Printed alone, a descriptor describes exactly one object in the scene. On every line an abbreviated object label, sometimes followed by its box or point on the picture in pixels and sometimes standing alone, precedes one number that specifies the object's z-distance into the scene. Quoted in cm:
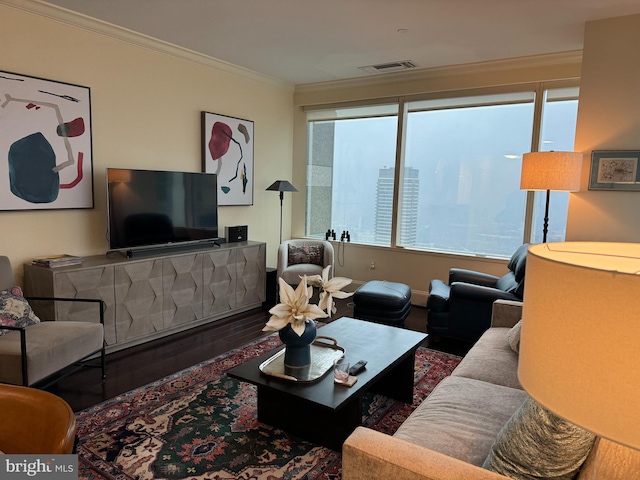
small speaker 502
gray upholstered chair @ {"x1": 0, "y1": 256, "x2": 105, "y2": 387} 250
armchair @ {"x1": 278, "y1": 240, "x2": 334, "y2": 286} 527
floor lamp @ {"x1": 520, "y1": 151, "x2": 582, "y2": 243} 340
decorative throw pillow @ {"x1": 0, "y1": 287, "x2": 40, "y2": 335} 282
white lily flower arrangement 227
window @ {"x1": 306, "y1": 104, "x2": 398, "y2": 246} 561
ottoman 415
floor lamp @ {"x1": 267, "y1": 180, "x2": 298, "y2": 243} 538
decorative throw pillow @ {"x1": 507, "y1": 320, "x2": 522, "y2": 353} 258
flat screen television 386
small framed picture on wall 338
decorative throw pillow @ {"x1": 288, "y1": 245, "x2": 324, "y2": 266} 543
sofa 120
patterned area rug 219
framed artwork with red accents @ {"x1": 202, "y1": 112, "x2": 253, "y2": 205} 493
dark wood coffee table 223
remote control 241
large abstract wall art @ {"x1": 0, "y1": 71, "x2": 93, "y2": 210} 334
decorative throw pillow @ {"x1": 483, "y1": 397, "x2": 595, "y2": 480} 125
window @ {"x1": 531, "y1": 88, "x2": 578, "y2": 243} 441
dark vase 239
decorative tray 236
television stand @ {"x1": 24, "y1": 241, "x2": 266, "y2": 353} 337
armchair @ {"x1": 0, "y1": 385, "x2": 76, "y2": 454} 129
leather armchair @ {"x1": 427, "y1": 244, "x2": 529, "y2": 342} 372
